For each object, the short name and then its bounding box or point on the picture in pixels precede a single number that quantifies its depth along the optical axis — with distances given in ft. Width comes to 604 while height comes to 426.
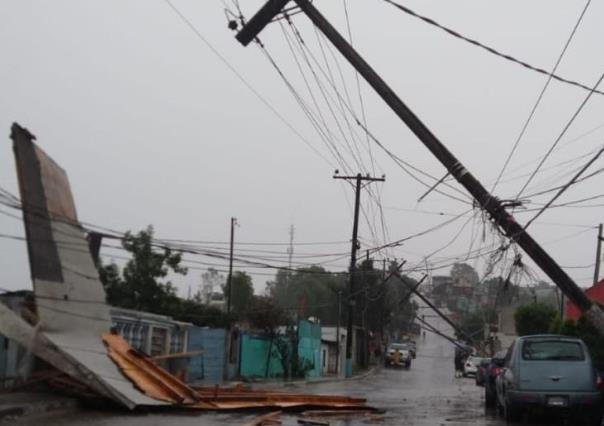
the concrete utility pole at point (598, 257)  138.51
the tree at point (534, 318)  123.13
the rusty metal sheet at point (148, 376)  52.60
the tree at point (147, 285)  148.77
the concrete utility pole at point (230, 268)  145.69
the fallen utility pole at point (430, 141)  56.03
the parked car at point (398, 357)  227.40
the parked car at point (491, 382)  59.77
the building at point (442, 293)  223.10
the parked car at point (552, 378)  47.11
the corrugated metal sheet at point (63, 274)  51.13
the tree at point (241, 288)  250.16
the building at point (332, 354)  199.77
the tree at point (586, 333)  67.36
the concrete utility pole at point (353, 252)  148.42
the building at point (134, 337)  60.34
